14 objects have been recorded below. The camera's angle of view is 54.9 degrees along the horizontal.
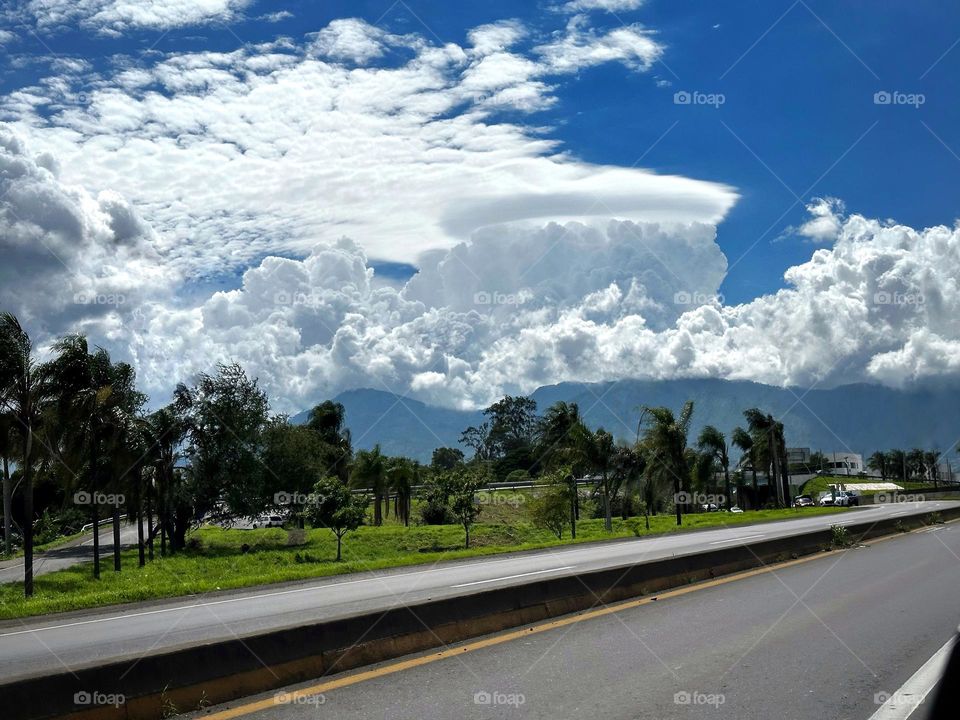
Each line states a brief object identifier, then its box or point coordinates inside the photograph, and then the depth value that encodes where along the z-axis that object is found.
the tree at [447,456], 146.88
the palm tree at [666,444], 65.19
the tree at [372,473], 73.25
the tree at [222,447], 56.69
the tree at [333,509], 44.59
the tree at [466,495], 50.25
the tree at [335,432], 84.11
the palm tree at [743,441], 93.25
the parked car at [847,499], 82.94
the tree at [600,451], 60.16
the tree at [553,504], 51.72
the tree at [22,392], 28.53
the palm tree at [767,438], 88.00
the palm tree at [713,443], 87.19
